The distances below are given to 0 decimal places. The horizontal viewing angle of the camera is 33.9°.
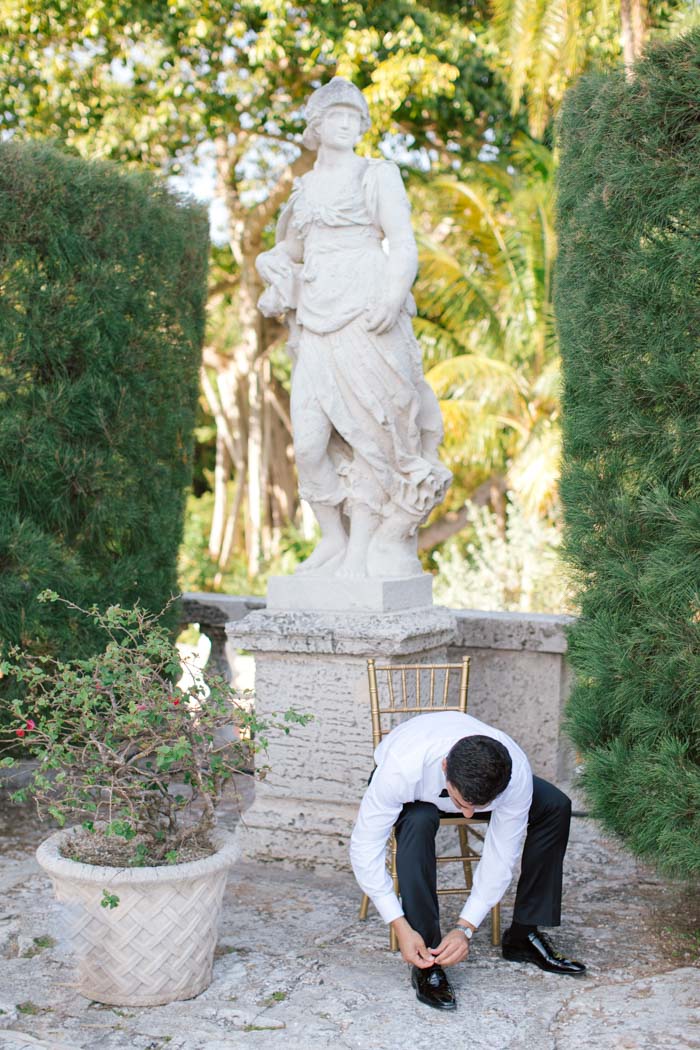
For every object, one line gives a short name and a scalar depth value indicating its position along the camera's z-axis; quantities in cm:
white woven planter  324
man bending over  324
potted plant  326
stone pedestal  447
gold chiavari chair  385
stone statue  453
